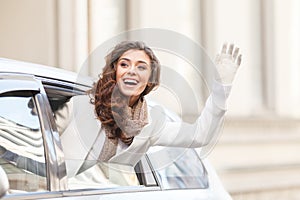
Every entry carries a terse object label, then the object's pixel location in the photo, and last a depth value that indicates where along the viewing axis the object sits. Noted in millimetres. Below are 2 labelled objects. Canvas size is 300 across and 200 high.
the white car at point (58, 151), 4541
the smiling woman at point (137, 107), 4741
